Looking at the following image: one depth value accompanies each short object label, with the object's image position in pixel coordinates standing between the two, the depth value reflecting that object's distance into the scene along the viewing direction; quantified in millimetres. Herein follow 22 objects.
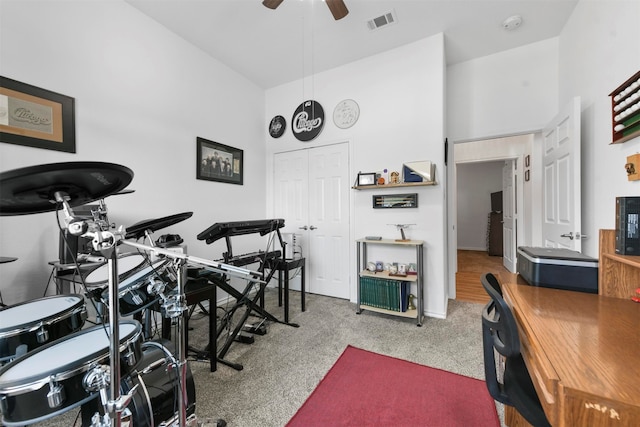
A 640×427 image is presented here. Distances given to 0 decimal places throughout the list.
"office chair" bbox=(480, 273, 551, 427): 888
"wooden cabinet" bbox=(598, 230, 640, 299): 1209
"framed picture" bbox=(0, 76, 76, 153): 1712
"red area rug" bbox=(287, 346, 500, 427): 1423
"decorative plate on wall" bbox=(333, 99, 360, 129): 3270
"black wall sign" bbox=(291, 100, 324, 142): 3502
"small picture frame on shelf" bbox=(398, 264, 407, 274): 2849
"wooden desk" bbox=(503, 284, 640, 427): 580
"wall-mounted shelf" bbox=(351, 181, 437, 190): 2711
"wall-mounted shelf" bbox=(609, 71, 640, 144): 1458
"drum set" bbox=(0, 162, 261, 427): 654
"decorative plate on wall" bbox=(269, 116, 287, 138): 3803
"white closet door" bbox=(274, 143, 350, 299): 3377
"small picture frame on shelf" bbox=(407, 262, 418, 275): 2839
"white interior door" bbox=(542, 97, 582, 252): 2045
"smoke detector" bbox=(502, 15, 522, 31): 2496
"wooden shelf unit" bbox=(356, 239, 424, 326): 2588
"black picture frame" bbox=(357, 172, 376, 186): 3051
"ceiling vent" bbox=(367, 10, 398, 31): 2504
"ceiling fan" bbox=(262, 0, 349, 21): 1971
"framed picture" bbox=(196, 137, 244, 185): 2994
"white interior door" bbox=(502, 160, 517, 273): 4605
